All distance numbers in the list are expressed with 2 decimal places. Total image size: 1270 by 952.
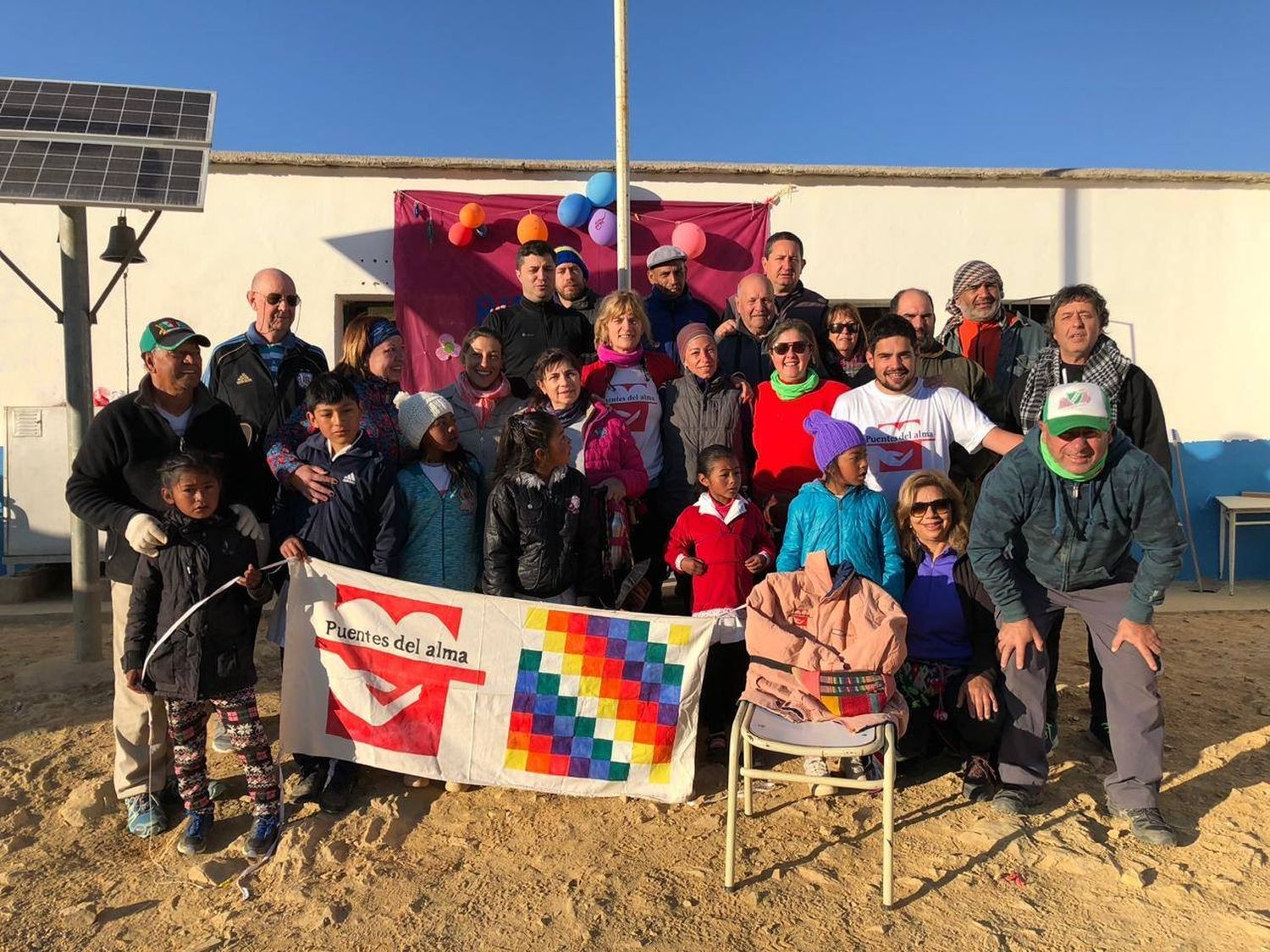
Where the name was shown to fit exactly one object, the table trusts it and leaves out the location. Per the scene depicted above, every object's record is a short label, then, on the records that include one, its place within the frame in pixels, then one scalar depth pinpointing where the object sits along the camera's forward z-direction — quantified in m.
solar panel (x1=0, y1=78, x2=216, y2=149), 4.86
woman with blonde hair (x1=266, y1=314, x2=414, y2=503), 3.42
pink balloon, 7.21
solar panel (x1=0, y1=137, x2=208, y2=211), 4.45
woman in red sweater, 3.88
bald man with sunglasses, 3.92
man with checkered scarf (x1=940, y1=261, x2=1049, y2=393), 4.49
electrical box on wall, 7.05
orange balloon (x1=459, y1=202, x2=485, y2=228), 6.99
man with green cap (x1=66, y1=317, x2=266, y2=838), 3.14
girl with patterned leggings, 3.02
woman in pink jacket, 3.75
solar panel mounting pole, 4.84
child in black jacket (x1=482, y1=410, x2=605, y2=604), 3.43
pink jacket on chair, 3.15
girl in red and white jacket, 3.63
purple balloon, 7.14
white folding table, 7.41
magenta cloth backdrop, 7.12
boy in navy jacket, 3.33
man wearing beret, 4.74
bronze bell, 4.91
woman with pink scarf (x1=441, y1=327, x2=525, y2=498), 3.79
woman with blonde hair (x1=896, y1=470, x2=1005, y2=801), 3.53
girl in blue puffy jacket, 3.48
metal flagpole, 5.70
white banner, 3.32
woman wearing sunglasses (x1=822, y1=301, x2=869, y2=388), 4.36
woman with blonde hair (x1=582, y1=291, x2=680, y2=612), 4.05
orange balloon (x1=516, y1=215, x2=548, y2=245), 7.08
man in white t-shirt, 3.80
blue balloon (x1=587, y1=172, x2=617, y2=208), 7.12
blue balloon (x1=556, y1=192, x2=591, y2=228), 7.12
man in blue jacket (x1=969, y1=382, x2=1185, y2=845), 3.13
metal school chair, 2.77
